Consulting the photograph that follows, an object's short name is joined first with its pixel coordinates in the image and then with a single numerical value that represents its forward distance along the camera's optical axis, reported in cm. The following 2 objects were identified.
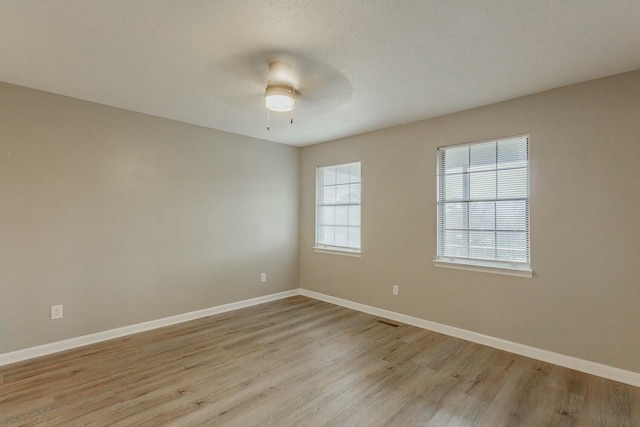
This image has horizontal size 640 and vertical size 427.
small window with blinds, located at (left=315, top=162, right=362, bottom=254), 466
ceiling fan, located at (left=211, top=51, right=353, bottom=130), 242
